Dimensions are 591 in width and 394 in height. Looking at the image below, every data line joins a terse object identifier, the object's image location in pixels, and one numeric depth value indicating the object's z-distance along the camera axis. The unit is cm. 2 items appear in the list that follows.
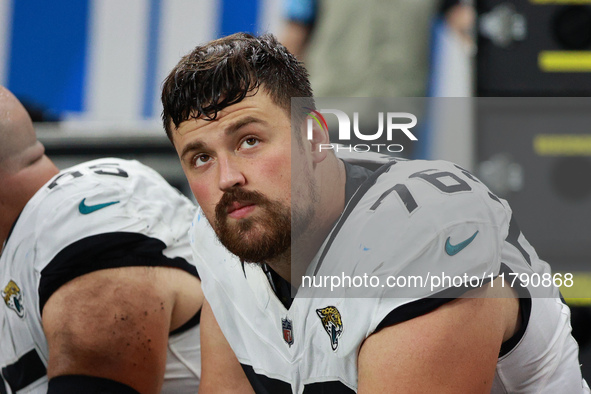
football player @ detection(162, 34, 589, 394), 766
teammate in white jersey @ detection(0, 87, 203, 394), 796
